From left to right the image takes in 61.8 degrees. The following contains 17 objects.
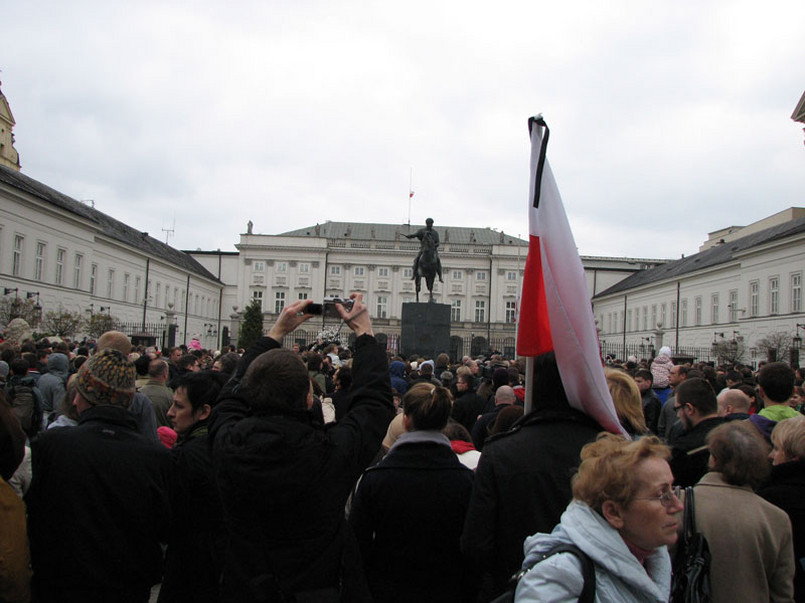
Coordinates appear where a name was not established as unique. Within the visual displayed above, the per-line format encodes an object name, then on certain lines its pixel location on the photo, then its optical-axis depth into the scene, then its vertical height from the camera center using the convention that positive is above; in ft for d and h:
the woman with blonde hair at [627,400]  11.30 -1.02
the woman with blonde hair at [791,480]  10.34 -2.09
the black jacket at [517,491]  9.04 -2.12
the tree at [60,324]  98.92 -1.82
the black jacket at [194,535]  10.28 -3.35
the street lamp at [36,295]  92.48 +2.16
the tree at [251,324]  166.33 -0.78
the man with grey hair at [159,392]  19.98 -2.26
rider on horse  72.53 +9.96
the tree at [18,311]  89.61 -0.16
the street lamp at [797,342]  102.63 +0.93
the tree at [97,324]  113.09 -1.87
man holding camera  8.23 -2.04
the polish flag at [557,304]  9.53 +0.49
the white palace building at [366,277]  120.06 +13.53
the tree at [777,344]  107.76 +0.37
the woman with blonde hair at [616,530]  6.32 -1.90
